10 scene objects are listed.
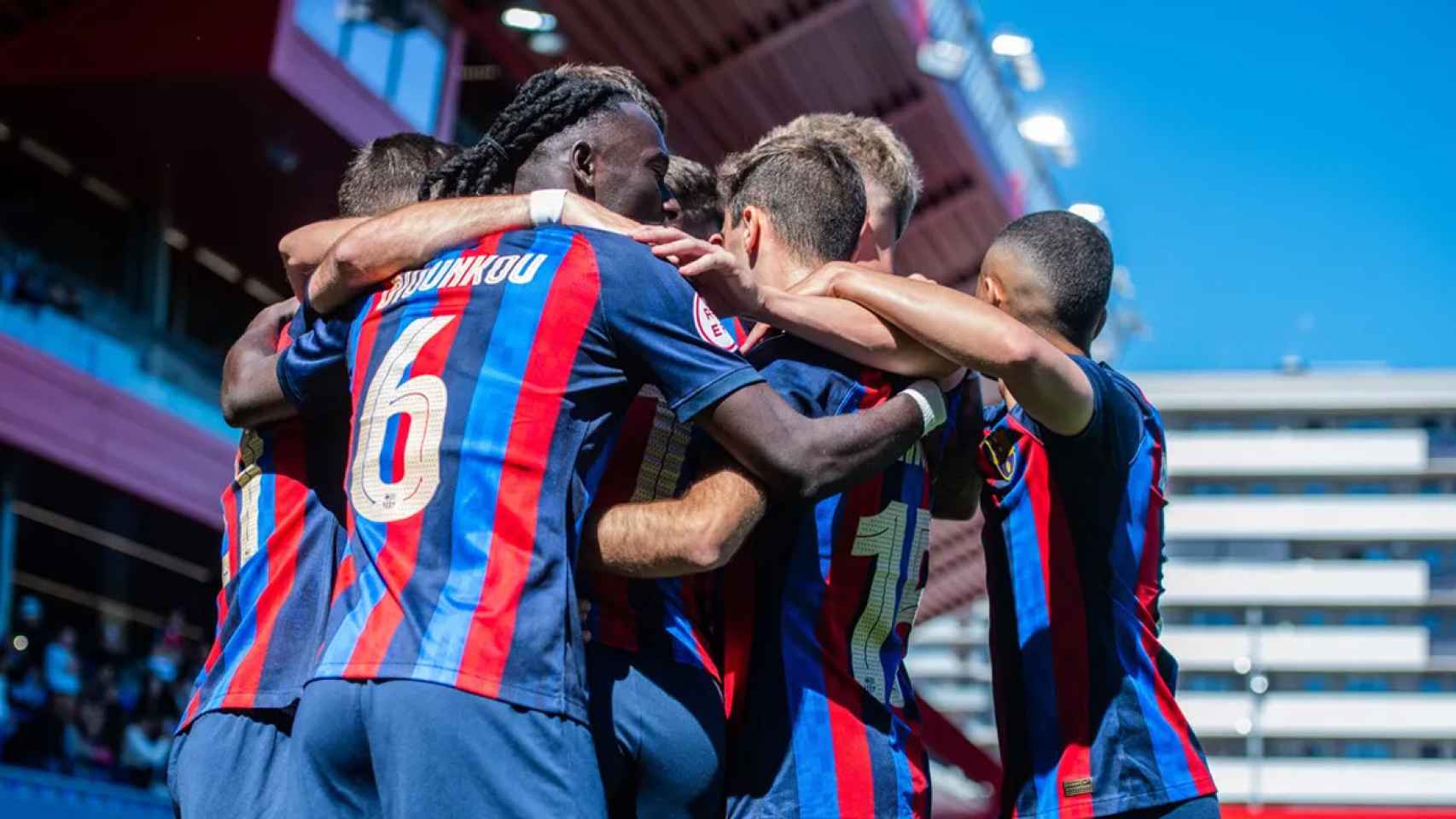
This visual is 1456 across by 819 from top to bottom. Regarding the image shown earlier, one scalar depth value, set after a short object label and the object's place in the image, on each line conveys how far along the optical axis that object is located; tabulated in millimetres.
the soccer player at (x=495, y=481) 3514
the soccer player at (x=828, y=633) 4160
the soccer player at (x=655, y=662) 3859
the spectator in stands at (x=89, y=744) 16625
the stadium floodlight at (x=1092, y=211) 43209
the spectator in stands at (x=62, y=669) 17094
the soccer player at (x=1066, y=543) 4352
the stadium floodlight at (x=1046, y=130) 42875
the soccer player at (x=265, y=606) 4453
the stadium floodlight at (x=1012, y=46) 38438
